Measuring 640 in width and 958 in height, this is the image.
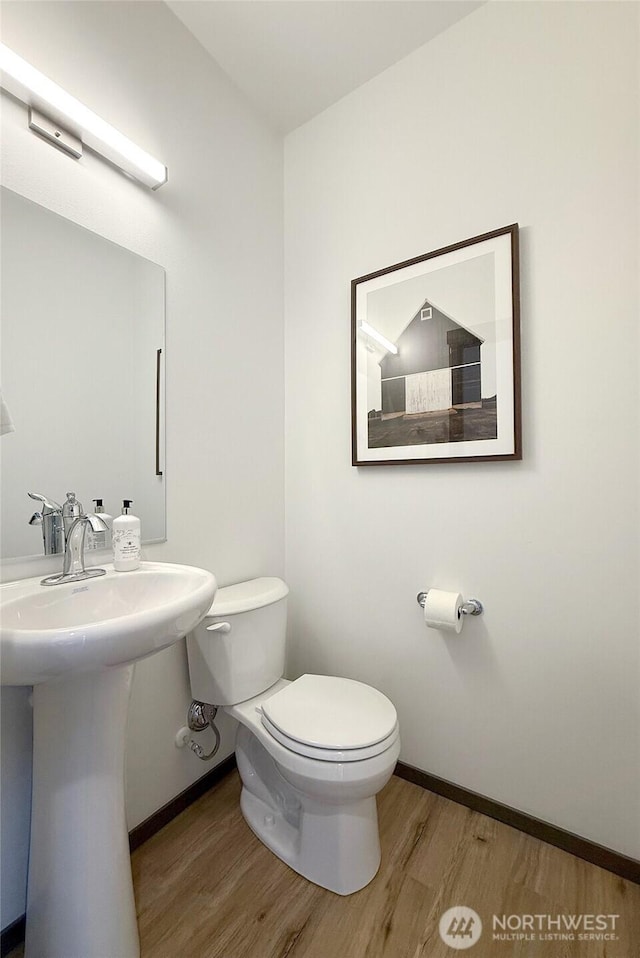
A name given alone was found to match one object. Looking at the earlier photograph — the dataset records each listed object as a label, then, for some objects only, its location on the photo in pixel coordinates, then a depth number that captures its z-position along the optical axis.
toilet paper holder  1.37
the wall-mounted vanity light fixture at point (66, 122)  0.98
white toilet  1.09
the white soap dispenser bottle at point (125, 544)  1.13
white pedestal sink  0.86
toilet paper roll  1.34
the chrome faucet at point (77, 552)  1.04
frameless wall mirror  1.02
